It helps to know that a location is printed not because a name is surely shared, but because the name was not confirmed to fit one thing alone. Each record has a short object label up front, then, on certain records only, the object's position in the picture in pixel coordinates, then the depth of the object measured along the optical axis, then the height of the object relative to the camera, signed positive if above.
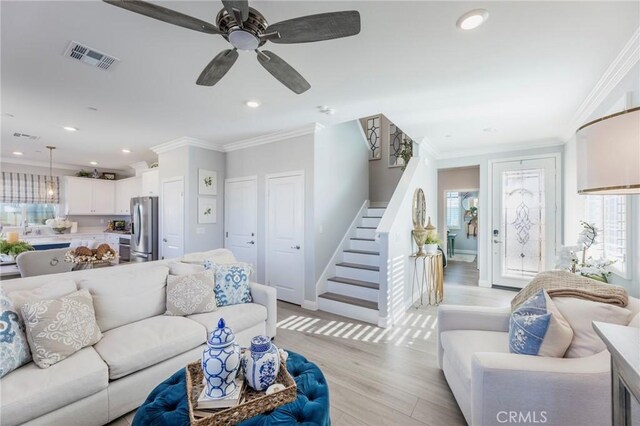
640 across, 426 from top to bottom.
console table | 0.81 -0.50
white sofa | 1.48 -0.93
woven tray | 1.16 -0.86
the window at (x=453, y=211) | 9.88 +0.05
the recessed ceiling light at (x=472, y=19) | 1.68 +1.23
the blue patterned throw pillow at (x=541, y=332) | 1.47 -0.66
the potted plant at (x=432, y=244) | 4.03 -0.47
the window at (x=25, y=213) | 5.92 +0.02
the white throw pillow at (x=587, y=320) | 1.45 -0.59
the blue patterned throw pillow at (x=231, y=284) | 2.72 -0.72
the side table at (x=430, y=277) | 4.13 -1.00
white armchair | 1.31 -0.88
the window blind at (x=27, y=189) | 5.84 +0.57
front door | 4.57 -0.12
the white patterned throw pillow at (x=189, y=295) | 2.43 -0.74
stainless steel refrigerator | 5.15 -0.29
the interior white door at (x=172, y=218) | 4.79 -0.08
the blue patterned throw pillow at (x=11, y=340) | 1.52 -0.73
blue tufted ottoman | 1.16 -0.88
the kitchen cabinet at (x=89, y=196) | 6.48 +0.44
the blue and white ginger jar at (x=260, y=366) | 1.34 -0.76
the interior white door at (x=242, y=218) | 4.68 -0.09
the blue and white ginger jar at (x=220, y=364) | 1.26 -0.70
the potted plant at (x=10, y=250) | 3.05 -0.40
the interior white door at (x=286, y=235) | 4.11 -0.35
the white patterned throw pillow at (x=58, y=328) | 1.63 -0.72
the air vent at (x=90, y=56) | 2.07 +1.26
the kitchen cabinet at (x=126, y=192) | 6.70 +0.55
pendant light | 6.15 +0.64
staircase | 3.56 -1.00
